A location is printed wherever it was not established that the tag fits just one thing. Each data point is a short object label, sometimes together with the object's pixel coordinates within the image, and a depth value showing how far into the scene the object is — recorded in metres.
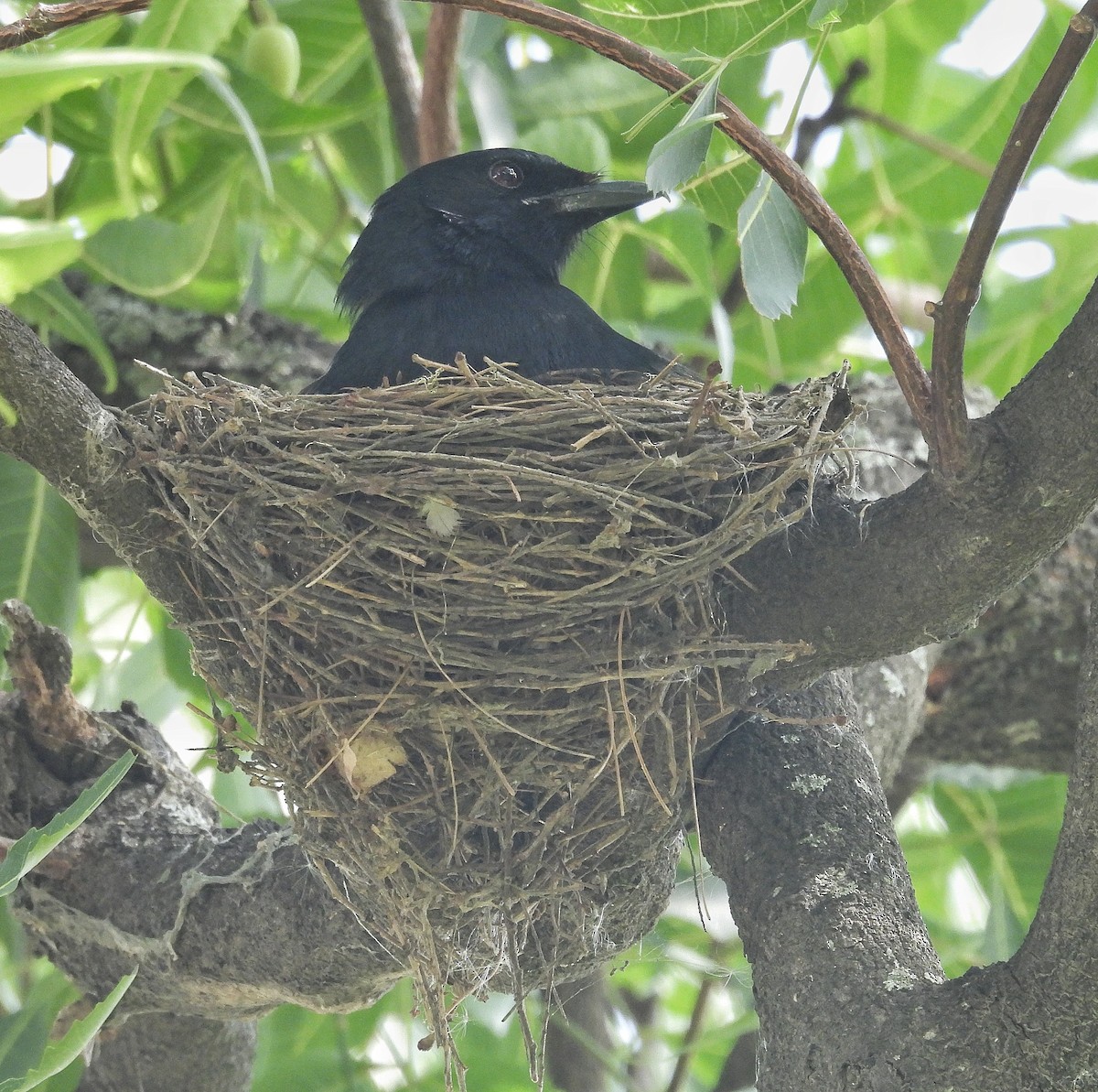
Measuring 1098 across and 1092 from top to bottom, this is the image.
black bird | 6.33
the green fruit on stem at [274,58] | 7.27
